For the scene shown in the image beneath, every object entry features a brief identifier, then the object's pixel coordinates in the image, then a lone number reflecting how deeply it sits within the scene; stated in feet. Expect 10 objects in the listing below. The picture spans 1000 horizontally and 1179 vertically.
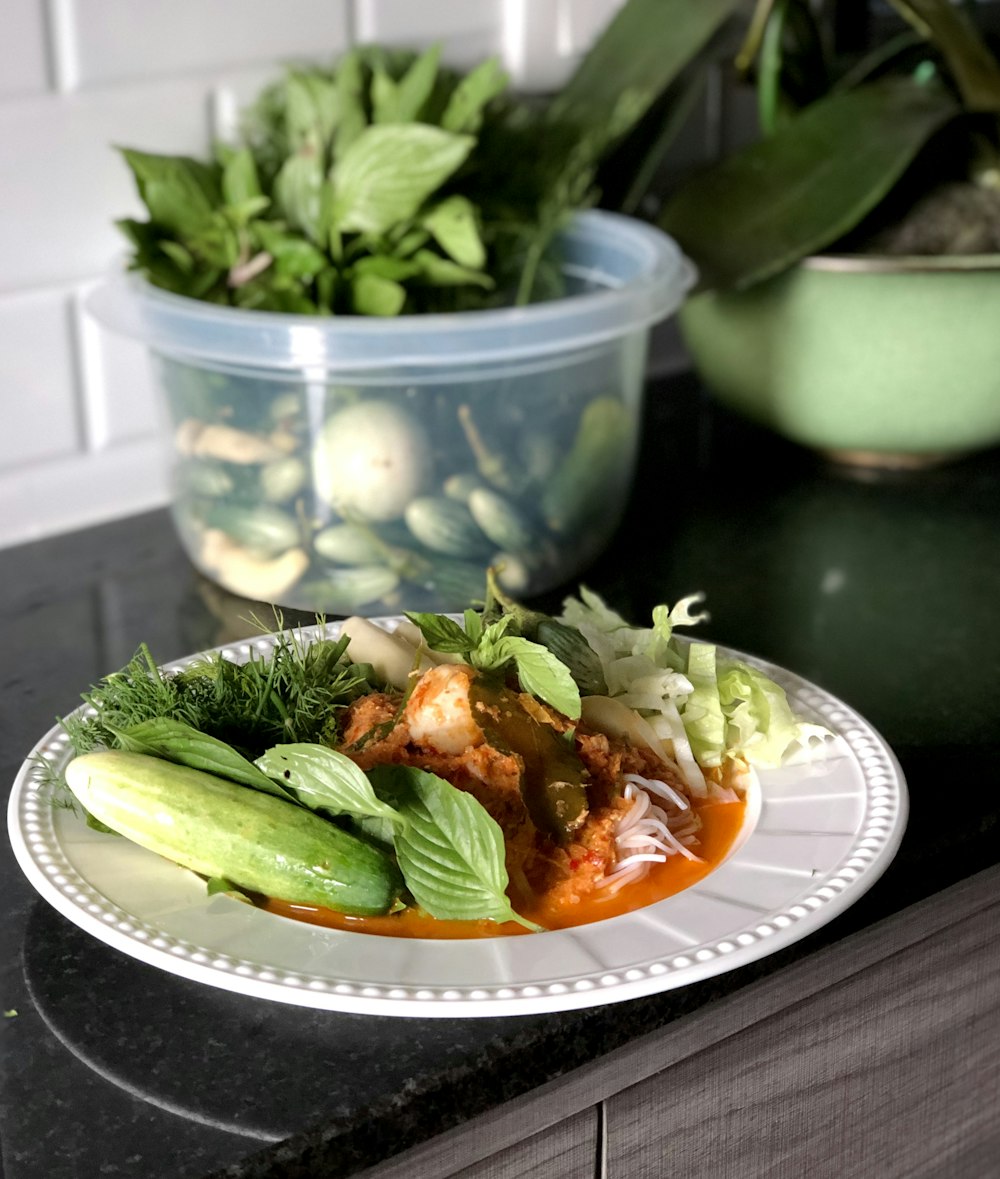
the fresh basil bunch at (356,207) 3.26
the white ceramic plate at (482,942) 1.99
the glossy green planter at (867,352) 3.84
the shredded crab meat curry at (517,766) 2.26
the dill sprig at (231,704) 2.41
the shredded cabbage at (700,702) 2.57
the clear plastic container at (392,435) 3.04
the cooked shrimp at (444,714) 2.29
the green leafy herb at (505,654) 2.33
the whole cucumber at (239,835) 2.16
